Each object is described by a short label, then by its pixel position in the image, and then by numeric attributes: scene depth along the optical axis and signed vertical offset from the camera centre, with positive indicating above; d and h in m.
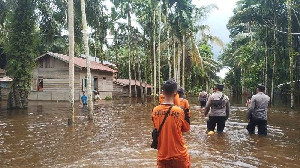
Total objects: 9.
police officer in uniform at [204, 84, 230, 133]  6.70 -0.54
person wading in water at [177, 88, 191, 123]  2.96 -0.32
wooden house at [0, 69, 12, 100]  26.23 +0.14
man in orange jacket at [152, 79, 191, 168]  2.86 -0.64
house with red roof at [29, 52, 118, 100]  22.41 +1.10
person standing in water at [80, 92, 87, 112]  16.02 -0.87
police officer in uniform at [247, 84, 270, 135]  6.94 -0.60
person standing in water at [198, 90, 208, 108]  14.24 -0.64
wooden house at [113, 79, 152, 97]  32.47 -0.08
